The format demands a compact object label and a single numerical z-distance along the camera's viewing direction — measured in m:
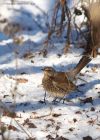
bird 11.51
